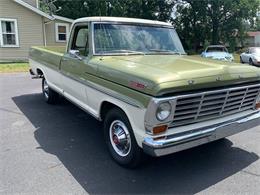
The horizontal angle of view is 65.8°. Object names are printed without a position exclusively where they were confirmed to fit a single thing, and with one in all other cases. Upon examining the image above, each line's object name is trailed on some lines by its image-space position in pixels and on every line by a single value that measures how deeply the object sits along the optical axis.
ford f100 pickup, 2.32
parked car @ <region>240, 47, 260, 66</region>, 13.11
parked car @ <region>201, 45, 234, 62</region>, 13.16
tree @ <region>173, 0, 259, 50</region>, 22.46
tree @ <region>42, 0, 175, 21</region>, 21.15
